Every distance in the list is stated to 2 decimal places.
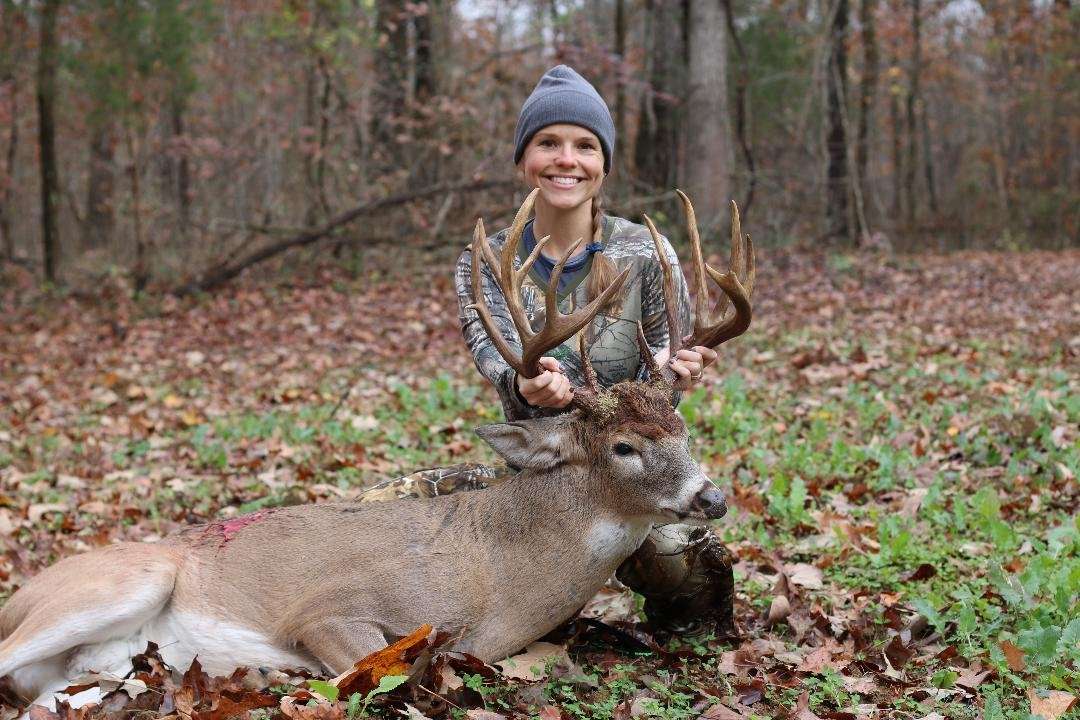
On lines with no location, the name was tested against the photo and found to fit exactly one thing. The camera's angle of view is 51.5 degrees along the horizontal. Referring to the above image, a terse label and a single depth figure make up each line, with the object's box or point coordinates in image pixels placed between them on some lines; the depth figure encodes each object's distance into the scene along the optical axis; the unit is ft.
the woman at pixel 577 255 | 13.74
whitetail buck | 12.14
